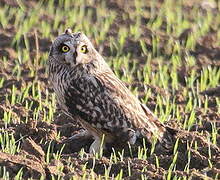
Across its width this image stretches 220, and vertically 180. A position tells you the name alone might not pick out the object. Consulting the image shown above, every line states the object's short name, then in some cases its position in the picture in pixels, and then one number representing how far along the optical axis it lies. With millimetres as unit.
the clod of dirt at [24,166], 14695
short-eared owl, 17125
